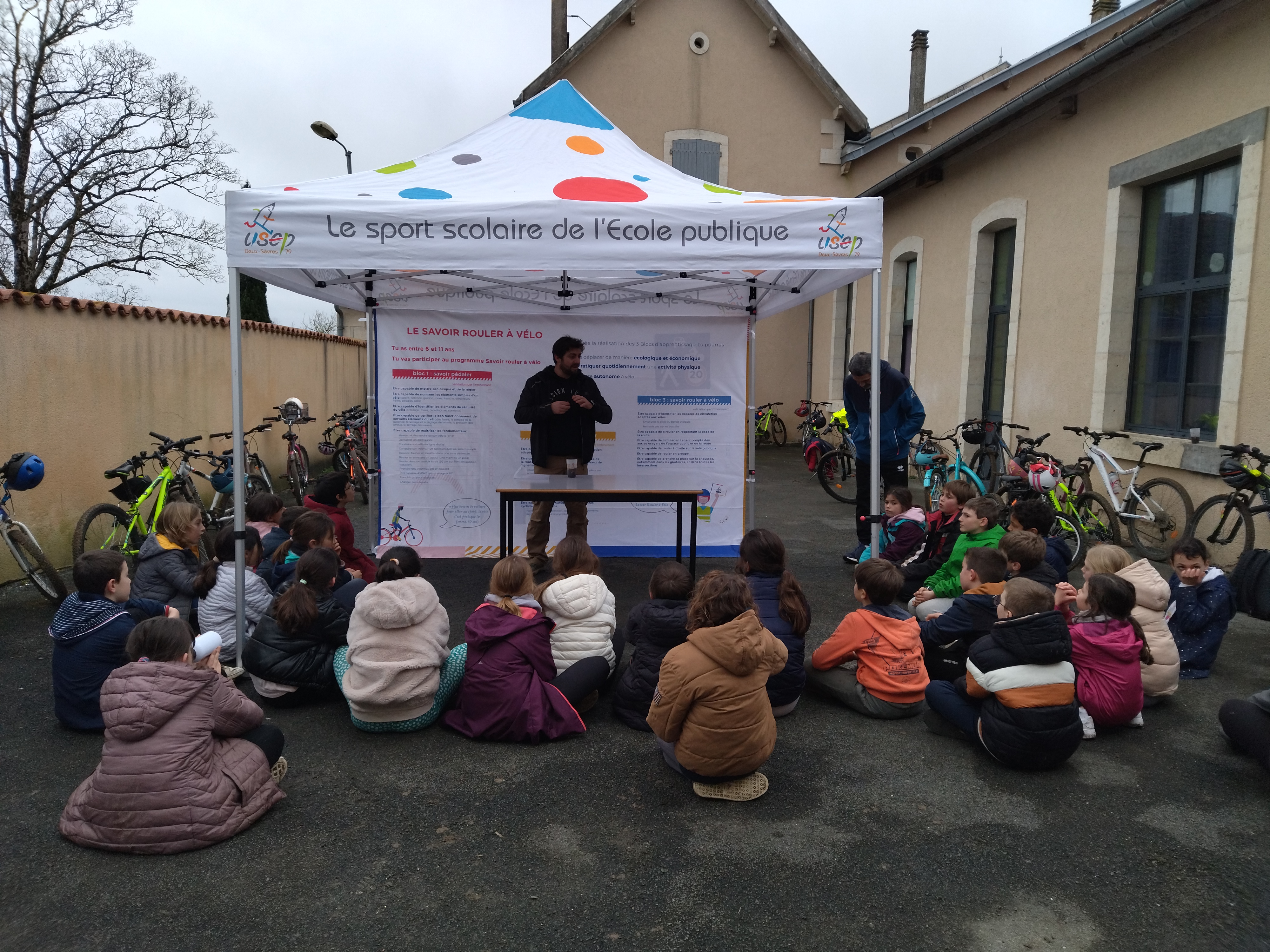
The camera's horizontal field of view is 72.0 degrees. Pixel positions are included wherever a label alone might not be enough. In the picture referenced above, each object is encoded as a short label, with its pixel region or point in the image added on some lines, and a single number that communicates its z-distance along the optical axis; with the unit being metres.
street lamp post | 14.98
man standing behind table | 6.51
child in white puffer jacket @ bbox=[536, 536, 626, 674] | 3.95
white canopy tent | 4.26
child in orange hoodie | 3.88
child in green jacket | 4.93
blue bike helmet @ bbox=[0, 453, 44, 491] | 5.61
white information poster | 7.02
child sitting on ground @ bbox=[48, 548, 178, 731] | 3.62
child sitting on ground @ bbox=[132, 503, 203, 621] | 4.44
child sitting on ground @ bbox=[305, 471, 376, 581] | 5.50
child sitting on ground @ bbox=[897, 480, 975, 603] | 5.38
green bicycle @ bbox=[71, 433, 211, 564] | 5.96
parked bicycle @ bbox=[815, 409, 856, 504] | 10.37
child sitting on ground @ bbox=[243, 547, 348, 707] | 3.98
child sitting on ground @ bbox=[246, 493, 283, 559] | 5.04
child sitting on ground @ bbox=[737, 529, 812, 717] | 3.87
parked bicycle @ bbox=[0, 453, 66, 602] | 5.48
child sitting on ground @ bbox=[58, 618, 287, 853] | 2.78
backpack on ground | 4.21
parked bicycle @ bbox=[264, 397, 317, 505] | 10.16
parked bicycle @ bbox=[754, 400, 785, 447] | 17.03
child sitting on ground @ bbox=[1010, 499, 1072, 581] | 5.03
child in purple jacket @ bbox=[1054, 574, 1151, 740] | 3.65
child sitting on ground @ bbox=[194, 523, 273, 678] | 4.48
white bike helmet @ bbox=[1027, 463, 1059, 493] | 6.98
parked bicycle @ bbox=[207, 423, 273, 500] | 8.39
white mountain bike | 6.88
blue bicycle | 8.63
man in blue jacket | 6.71
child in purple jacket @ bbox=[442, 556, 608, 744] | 3.68
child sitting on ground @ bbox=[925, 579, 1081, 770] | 3.31
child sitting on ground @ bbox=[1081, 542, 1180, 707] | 4.01
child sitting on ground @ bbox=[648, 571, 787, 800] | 3.11
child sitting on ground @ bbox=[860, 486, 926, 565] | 5.55
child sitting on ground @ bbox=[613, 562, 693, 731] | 3.65
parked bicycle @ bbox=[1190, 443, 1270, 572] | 5.93
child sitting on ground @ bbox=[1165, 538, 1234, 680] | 4.24
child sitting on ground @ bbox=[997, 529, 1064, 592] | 4.33
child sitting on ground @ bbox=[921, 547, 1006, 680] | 3.99
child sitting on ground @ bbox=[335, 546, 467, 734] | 3.65
